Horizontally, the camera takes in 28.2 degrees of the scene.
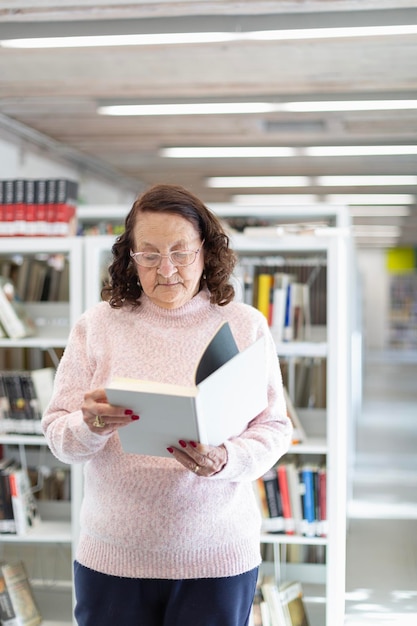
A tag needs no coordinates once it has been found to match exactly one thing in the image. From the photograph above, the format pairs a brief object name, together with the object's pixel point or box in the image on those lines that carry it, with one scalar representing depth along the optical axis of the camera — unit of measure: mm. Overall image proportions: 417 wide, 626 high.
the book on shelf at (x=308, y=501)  3467
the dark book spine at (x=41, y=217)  3684
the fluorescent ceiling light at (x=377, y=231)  17197
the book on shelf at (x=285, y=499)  3506
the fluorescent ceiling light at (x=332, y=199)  11953
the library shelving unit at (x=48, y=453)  3537
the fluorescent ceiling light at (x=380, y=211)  13375
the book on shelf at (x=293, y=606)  3498
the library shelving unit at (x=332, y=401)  3348
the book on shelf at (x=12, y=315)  3664
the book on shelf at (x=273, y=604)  3488
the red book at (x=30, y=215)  3691
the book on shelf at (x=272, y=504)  3508
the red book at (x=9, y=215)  3699
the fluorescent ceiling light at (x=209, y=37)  4090
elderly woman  1697
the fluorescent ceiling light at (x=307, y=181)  10211
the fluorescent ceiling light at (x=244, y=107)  5949
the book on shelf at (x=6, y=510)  3656
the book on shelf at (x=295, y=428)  3543
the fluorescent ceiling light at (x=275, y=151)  7823
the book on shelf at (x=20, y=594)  3713
